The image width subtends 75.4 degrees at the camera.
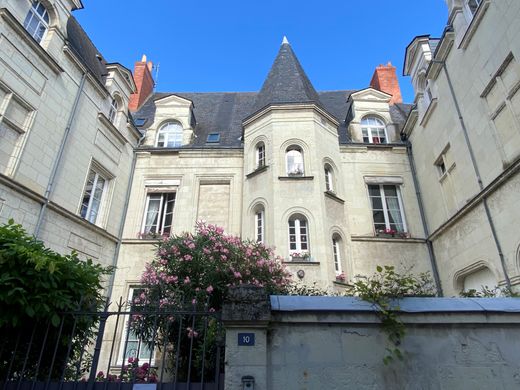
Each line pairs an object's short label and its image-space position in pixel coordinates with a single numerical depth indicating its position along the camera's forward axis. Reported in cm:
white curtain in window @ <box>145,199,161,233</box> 1160
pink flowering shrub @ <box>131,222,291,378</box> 607
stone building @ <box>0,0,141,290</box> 762
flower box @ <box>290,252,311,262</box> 923
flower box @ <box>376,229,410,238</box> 1111
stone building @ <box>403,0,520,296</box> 700
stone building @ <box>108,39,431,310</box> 1005
